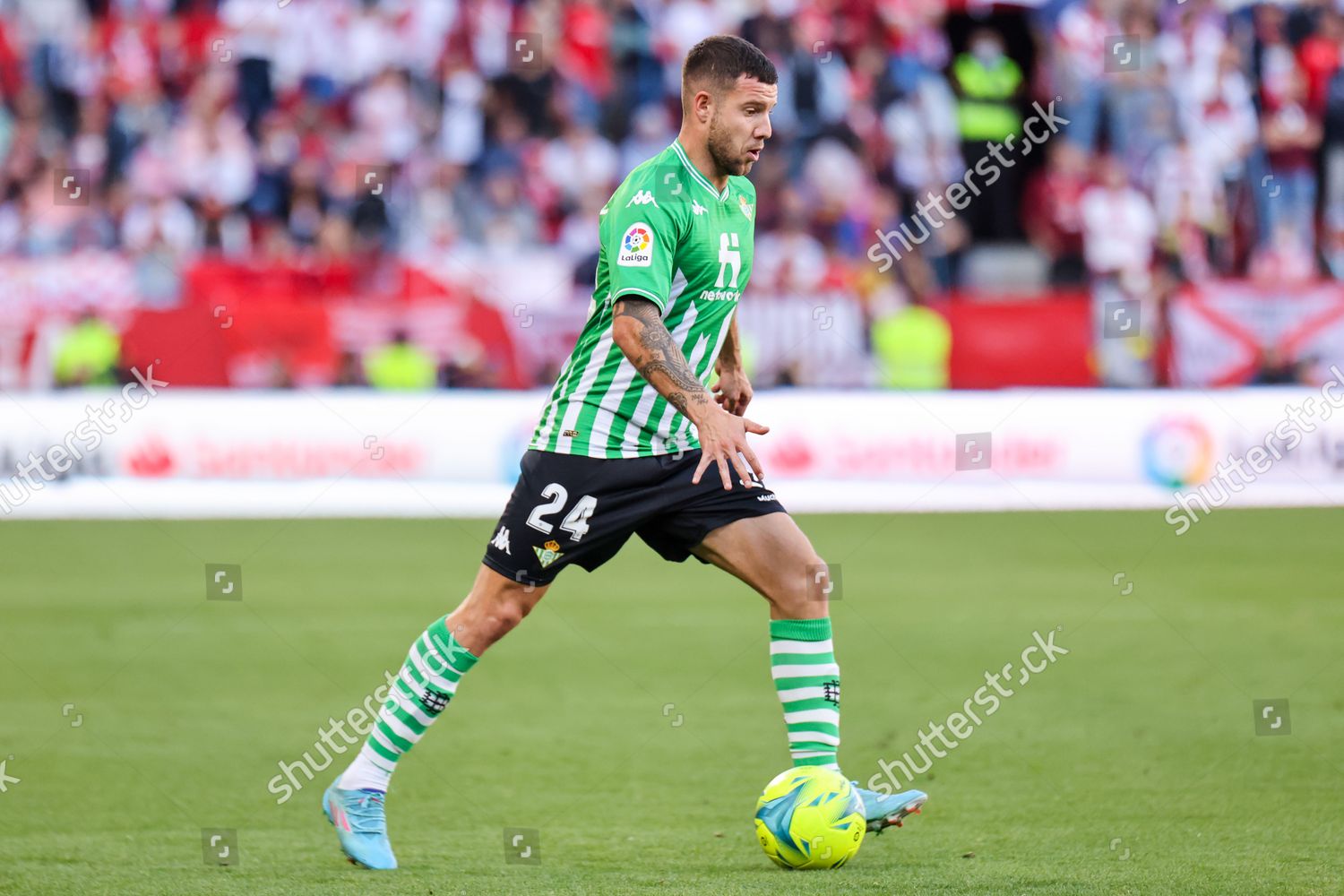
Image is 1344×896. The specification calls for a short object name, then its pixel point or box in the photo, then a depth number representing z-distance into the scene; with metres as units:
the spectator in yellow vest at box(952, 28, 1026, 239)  19.28
